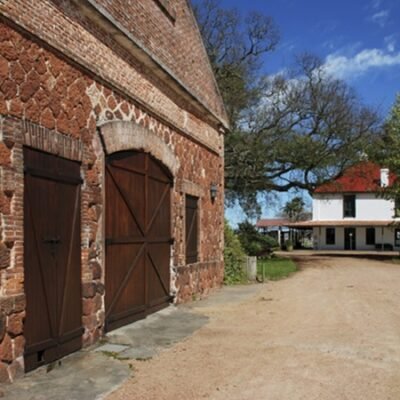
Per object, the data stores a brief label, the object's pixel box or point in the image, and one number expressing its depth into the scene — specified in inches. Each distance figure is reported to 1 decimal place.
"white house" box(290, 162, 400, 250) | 1947.6
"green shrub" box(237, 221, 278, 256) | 1240.5
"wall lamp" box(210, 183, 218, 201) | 602.2
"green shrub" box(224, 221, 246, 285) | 691.7
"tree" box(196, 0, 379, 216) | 1046.4
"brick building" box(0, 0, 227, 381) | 241.3
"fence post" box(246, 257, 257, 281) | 724.1
